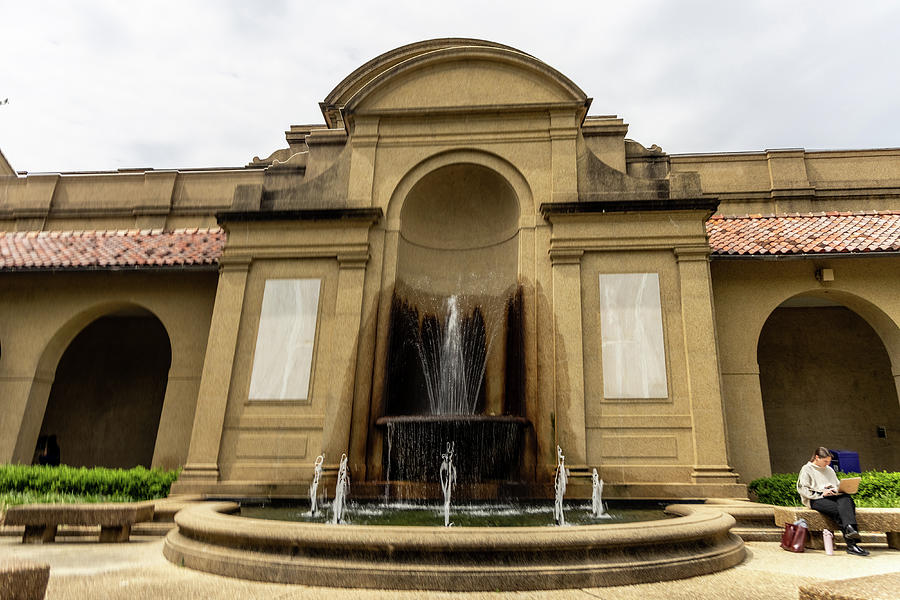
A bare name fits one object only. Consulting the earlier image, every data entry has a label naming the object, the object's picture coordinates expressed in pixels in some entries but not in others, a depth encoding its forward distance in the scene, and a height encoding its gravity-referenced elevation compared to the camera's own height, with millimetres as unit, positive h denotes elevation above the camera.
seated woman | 6793 -412
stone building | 10797 +3301
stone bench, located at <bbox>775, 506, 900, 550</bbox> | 6996 -706
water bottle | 6727 -929
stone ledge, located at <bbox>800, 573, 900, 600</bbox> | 2938 -678
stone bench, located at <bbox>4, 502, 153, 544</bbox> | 6859 -1088
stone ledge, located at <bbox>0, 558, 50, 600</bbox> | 3307 -919
